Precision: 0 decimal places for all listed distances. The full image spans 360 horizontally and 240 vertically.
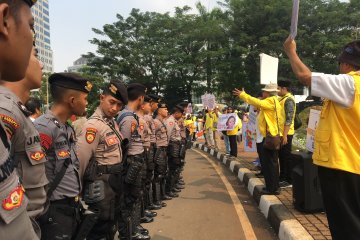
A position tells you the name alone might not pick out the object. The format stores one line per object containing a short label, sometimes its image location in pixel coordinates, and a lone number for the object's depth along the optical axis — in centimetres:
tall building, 9650
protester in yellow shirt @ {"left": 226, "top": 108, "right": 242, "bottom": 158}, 1167
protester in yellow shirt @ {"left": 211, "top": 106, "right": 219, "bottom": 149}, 1495
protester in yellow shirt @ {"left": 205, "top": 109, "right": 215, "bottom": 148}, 1518
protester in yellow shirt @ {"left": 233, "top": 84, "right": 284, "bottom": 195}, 595
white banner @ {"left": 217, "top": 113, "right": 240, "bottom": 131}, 1175
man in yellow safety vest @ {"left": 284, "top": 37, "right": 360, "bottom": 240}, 263
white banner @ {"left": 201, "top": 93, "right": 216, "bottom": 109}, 1577
